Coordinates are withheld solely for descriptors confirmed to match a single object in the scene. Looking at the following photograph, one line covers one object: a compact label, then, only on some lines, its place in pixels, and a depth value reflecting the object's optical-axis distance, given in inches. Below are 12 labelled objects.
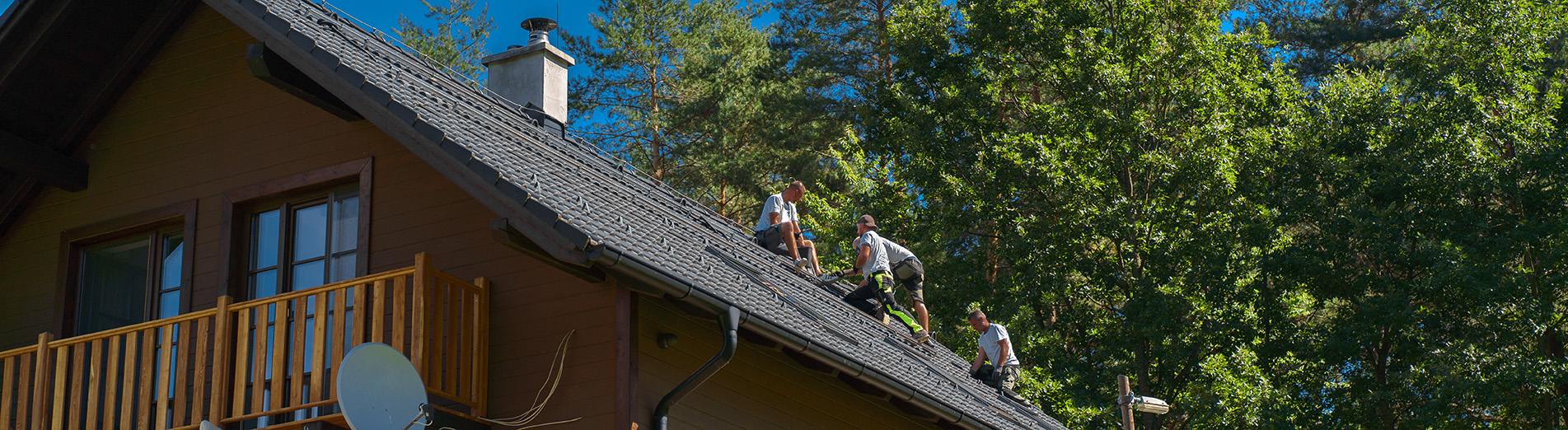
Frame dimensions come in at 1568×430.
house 401.7
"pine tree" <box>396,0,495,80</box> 1510.8
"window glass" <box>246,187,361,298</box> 464.1
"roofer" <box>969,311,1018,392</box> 668.7
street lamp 688.4
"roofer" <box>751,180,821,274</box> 667.4
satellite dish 364.5
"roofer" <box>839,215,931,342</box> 642.8
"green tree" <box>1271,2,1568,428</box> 1027.3
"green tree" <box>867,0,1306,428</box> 1090.1
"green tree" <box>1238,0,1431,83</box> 1537.9
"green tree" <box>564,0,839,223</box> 1448.1
